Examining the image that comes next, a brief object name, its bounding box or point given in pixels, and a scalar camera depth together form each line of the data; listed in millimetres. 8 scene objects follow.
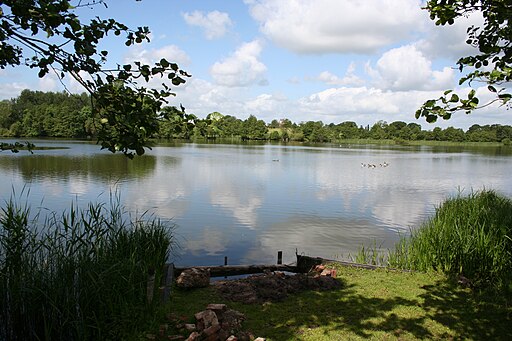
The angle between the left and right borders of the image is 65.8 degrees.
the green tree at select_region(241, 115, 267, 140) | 123625
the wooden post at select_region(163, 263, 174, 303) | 6050
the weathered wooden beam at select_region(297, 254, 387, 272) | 8427
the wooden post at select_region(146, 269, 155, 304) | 5212
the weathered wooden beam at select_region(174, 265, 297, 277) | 8469
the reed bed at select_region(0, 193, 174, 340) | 4121
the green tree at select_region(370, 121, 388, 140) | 137250
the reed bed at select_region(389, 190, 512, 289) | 7395
